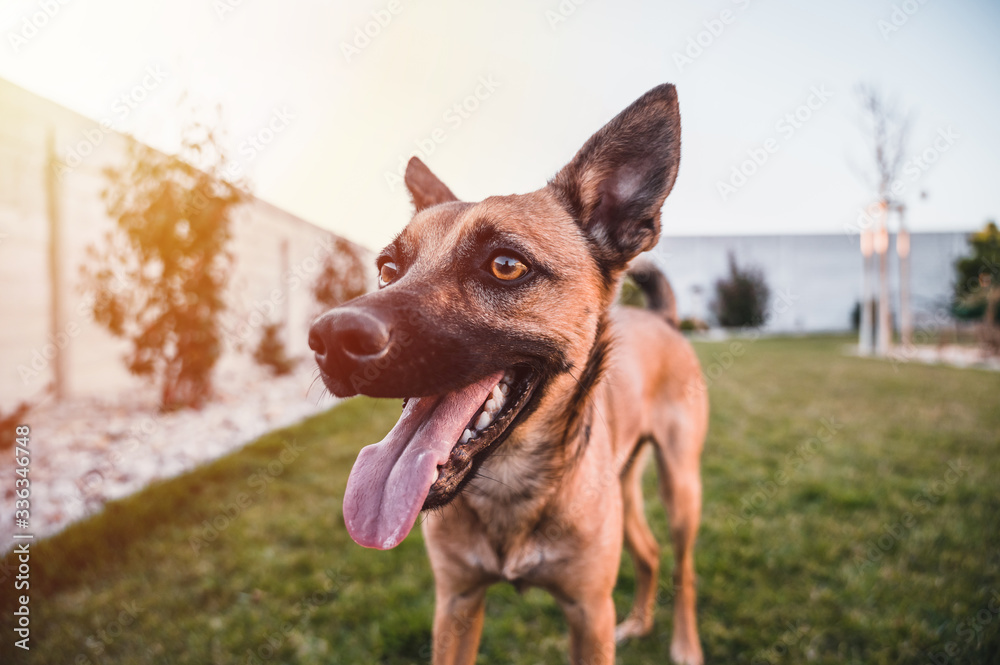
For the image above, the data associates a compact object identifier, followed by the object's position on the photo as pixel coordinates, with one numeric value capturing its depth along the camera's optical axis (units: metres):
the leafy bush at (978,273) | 12.99
